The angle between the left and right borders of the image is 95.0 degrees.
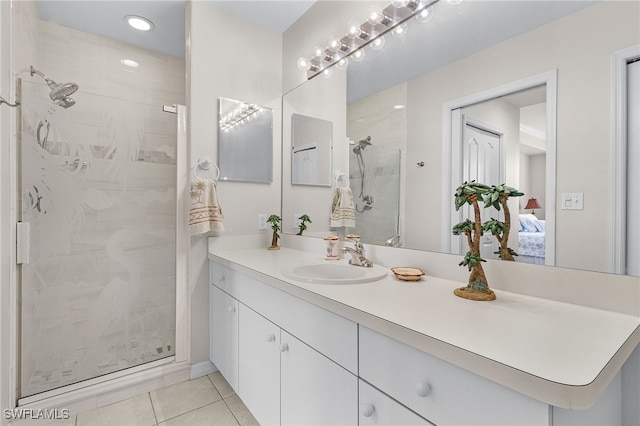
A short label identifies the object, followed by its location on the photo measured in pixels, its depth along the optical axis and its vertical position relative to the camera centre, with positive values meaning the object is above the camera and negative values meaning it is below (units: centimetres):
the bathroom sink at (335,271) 117 -28
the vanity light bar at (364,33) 139 +98
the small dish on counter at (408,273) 115 -25
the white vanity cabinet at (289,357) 88 -54
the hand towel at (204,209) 178 +1
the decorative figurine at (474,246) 93 -11
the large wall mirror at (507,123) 86 +33
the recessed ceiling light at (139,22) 209 +136
